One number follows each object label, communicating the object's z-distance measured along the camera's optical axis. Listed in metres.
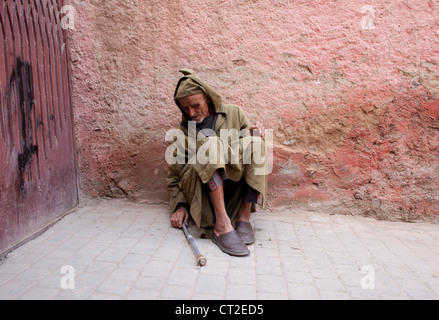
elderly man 2.22
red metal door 2.07
